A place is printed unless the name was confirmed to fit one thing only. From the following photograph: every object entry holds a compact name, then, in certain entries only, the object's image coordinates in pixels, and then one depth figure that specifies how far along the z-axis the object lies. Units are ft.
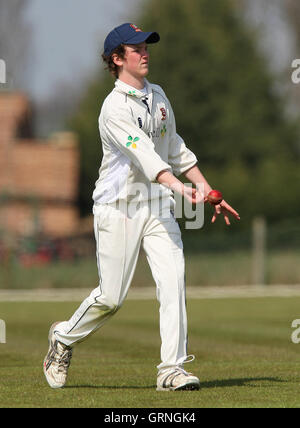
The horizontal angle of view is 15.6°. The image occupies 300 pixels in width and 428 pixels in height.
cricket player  24.67
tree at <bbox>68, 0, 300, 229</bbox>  138.62
